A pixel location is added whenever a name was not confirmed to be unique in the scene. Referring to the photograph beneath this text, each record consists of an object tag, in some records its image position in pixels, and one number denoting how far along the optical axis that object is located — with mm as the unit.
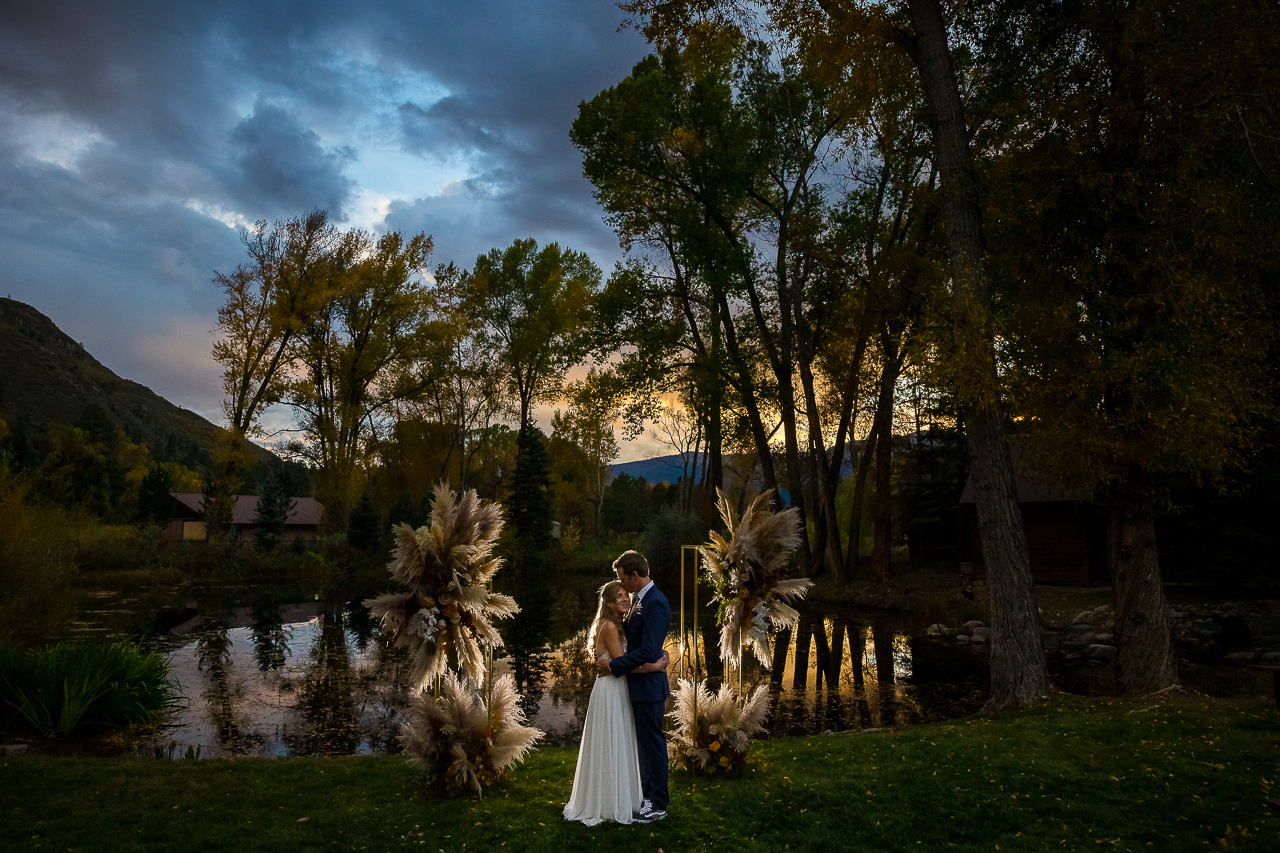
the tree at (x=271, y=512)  36188
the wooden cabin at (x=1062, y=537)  23219
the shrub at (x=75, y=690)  9055
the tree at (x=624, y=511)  64750
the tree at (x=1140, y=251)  8875
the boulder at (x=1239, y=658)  12580
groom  5512
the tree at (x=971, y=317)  9398
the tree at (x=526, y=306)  38781
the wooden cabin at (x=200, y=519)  55719
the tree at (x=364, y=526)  33312
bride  5531
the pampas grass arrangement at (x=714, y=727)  6660
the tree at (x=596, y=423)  27297
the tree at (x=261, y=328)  29781
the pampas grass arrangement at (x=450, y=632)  6055
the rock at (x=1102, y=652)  14031
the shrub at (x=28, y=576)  12500
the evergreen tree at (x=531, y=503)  35219
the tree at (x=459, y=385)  37031
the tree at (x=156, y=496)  46969
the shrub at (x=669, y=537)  31328
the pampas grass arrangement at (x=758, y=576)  6586
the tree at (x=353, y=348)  34000
